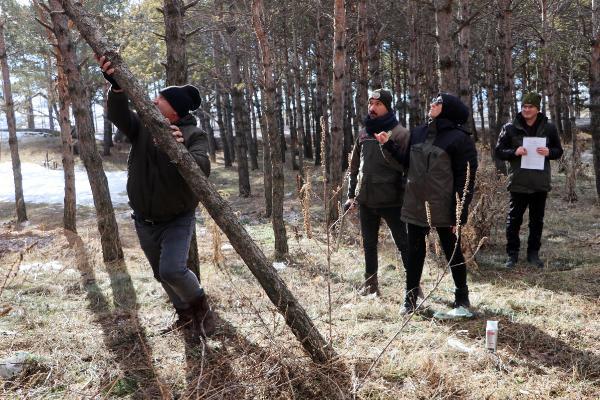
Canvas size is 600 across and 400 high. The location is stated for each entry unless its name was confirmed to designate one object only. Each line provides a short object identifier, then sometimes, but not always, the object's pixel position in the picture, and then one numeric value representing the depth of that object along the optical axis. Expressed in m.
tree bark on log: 2.71
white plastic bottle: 3.11
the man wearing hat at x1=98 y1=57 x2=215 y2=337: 3.22
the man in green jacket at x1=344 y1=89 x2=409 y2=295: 4.21
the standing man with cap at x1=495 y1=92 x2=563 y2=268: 5.18
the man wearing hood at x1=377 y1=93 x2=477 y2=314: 3.71
